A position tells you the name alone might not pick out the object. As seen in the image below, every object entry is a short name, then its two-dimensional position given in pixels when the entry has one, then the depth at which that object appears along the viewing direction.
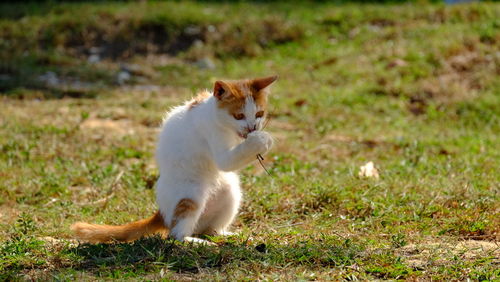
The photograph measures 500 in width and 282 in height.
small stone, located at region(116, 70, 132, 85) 19.96
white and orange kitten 8.87
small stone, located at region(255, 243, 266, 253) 8.29
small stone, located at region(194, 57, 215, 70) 21.70
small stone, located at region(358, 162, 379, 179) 12.15
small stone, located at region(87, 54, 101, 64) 22.03
